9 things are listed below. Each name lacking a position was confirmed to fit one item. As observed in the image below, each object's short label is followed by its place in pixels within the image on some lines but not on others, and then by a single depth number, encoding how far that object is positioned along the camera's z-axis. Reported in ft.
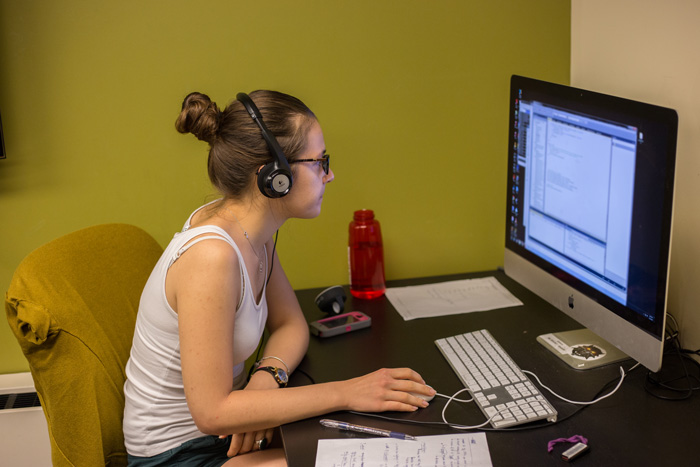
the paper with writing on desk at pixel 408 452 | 3.46
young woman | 3.87
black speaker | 5.48
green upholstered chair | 4.12
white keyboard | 3.76
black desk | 3.49
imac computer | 3.59
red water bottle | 5.87
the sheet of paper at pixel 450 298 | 5.51
